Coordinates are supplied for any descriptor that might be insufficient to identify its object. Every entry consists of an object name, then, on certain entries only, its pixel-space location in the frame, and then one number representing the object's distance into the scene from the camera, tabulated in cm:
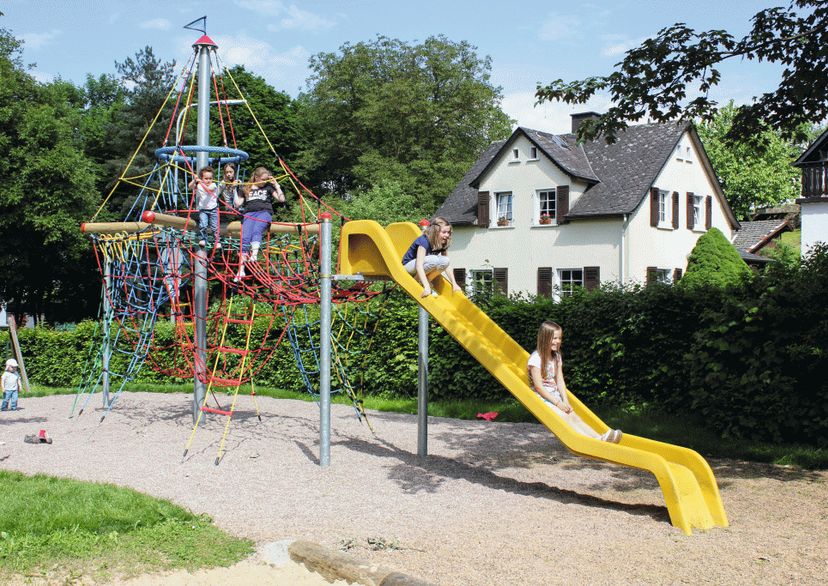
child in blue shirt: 894
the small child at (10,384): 1552
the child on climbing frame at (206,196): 1078
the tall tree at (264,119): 4566
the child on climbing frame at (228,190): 1104
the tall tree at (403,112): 4562
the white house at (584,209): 3153
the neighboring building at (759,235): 4608
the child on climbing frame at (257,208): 1025
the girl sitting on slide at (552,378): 773
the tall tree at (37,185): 3300
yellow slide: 671
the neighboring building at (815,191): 2848
